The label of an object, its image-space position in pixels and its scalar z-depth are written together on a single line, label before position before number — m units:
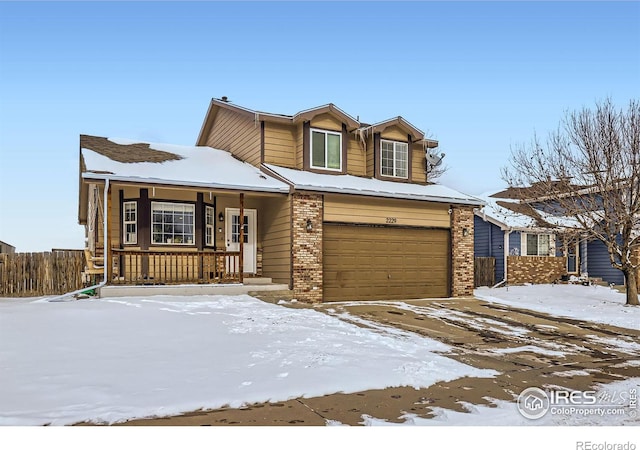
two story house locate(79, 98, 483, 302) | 13.11
